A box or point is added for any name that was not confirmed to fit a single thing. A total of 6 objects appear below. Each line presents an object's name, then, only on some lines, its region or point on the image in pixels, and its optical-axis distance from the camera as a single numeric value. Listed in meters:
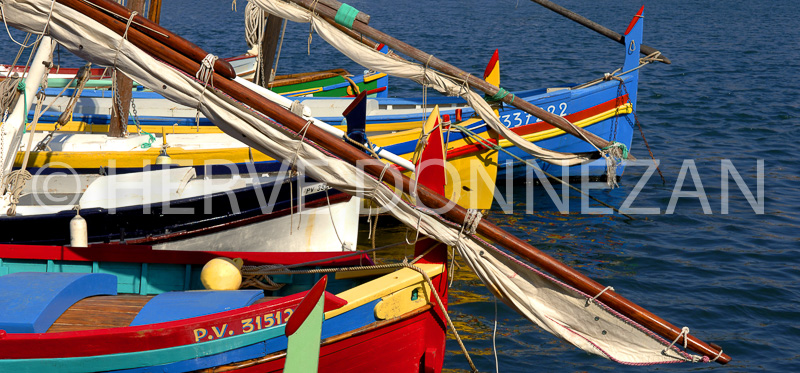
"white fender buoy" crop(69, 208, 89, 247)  8.62
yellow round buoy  7.42
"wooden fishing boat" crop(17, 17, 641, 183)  12.92
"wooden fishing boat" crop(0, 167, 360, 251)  9.61
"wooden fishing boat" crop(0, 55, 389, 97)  17.83
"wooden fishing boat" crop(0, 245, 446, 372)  6.09
